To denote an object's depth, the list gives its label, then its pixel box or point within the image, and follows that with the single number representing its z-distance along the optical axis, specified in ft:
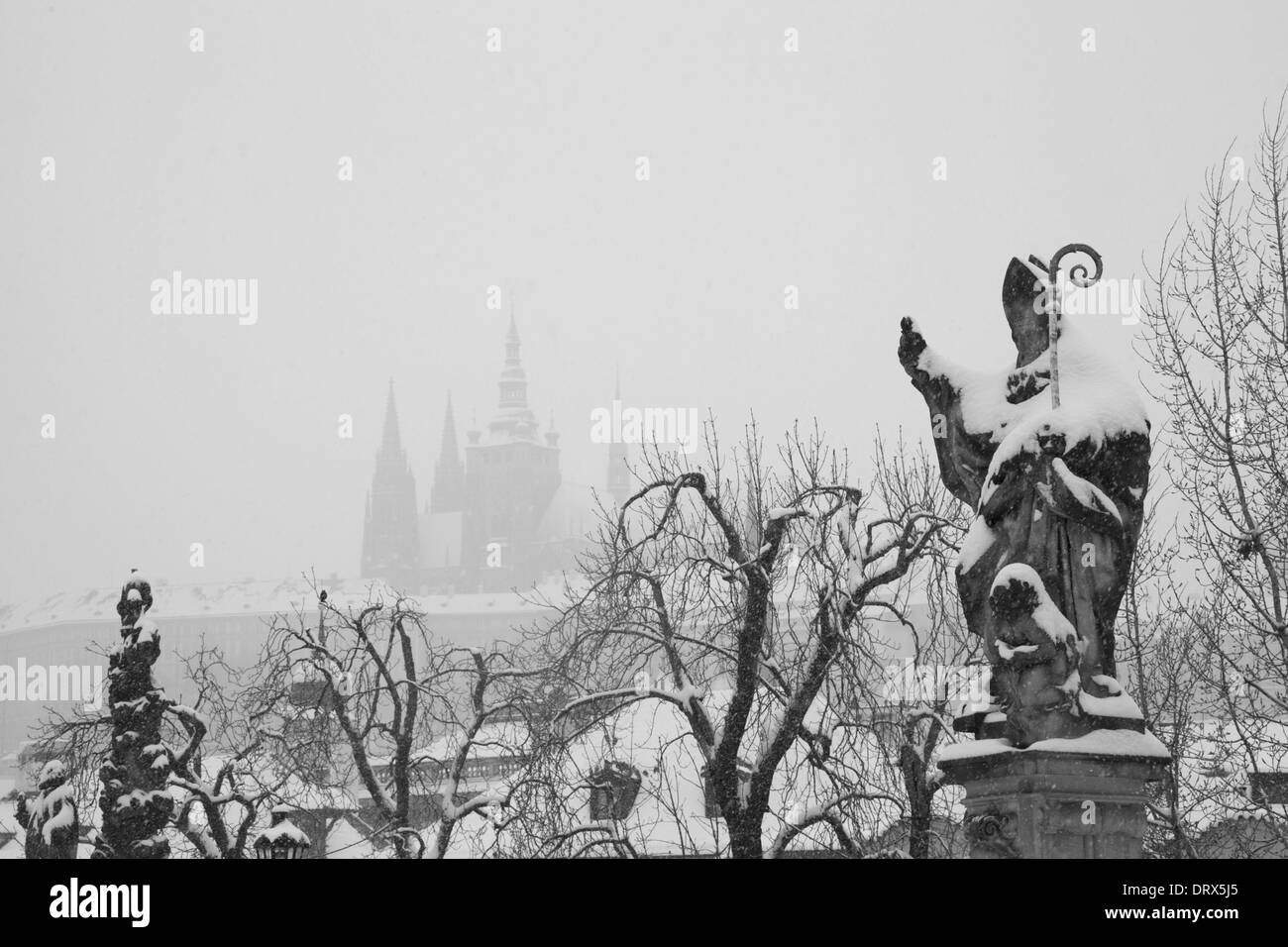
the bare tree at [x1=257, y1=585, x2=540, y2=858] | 62.85
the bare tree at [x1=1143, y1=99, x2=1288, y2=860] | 51.01
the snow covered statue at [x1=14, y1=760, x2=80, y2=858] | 47.83
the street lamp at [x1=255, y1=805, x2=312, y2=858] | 40.47
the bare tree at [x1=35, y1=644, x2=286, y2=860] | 60.85
